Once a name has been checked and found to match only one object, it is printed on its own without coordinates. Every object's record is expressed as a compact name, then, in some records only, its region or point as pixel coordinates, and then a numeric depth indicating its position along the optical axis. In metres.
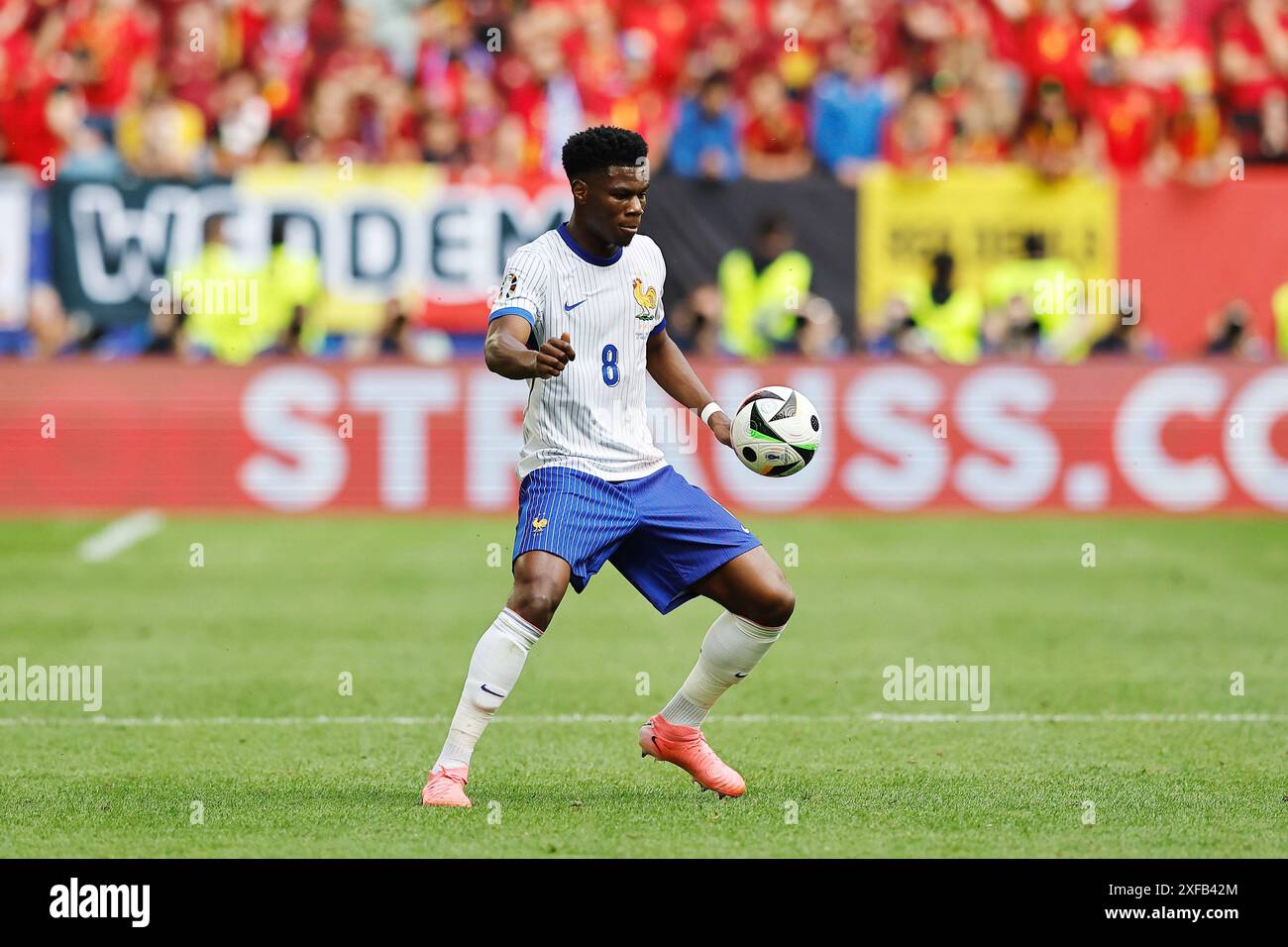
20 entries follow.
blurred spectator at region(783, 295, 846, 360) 16.98
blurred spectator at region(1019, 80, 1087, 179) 17.53
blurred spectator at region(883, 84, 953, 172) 17.97
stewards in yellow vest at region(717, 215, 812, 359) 17.16
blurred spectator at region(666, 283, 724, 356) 16.92
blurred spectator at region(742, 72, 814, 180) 18.47
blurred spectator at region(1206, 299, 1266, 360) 16.94
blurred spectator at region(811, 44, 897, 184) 18.62
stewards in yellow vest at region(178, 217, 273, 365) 17.05
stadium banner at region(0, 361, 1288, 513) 16.20
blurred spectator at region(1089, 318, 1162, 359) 17.00
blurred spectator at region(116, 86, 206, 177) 17.73
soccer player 6.91
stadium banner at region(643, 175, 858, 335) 17.38
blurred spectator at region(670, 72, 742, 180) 18.19
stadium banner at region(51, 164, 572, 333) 17.22
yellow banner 17.53
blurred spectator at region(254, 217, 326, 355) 17.00
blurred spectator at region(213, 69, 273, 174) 18.19
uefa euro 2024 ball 7.22
